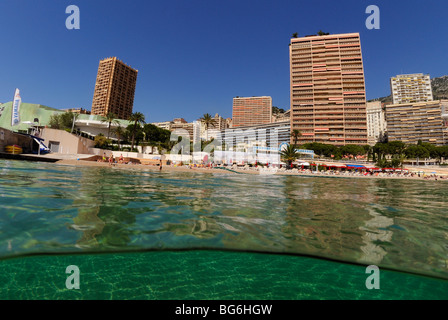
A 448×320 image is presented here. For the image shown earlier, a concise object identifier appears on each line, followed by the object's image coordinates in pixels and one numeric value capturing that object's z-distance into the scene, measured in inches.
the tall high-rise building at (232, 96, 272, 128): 6899.6
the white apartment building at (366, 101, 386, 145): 5602.9
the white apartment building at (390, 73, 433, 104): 5703.7
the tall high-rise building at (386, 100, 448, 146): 4421.8
